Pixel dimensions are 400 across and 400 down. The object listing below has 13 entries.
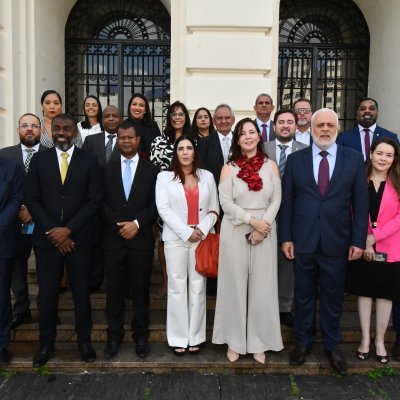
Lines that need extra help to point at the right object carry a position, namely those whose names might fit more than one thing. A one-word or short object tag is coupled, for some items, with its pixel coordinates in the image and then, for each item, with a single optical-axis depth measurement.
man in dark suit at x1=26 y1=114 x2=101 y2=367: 3.54
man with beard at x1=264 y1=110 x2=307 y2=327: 4.24
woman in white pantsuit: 3.72
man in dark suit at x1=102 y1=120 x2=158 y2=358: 3.67
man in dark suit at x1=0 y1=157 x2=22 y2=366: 3.61
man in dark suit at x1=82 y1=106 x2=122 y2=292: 4.44
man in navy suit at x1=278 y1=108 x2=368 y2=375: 3.49
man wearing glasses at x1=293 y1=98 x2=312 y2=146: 4.89
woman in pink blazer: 3.64
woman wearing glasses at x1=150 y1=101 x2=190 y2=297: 4.39
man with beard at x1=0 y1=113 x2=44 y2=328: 4.07
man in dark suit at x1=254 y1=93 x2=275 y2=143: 4.99
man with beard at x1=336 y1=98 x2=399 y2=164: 5.15
